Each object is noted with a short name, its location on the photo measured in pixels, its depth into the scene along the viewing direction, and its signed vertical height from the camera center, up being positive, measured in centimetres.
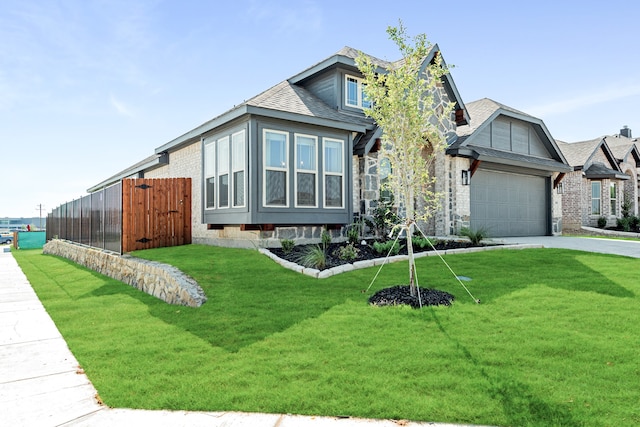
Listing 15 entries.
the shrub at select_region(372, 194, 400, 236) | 1193 -1
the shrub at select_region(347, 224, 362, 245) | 1121 -56
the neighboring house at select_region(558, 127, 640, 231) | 2130 +177
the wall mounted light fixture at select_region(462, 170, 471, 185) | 1527 +154
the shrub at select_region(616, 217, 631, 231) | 2127 -52
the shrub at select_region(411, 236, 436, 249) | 1062 -74
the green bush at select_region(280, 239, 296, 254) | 1002 -71
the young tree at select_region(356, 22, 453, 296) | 607 +165
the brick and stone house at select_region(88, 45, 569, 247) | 1054 +181
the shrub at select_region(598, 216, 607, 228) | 2161 -41
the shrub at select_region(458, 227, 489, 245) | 1148 -63
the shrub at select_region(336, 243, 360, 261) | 902 -86
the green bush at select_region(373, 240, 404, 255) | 968 -79
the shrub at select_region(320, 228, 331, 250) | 1047 -57
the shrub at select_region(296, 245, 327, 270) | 812 -92
